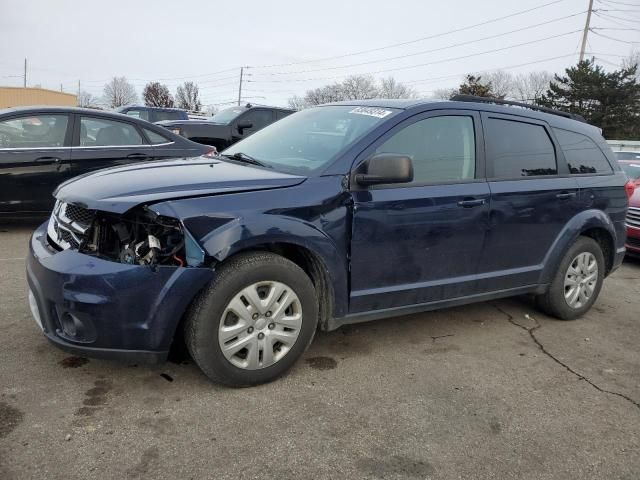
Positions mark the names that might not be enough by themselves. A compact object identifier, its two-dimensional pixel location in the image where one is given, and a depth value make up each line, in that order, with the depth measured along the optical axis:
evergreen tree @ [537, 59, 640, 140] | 37.41
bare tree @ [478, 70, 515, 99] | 65.62
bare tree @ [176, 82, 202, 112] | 69.75
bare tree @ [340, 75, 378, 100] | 71.56
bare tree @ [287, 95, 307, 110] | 78.99
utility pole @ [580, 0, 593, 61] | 40.32
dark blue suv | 2.81
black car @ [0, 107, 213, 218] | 6.19
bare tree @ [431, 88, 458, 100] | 59.85
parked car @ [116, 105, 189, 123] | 14.23
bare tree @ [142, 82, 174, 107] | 65.69
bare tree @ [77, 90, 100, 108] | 80.11
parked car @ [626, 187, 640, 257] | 7.05
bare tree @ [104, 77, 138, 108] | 77.70
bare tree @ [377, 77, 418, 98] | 67.62
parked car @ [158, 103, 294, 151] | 11.49
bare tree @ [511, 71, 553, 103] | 67.12
